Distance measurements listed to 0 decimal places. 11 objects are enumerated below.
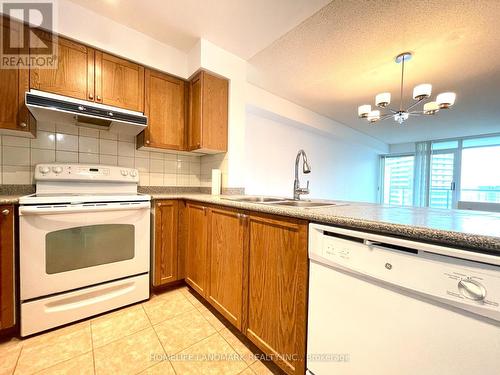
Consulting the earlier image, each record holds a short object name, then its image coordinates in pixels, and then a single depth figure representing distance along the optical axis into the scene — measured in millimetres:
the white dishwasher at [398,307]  524
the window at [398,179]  5965
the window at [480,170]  4652
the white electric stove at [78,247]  1284
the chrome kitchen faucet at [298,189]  1629
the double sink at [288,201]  1517
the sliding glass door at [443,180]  5172
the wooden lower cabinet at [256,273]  953
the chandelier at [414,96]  2006
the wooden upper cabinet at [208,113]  2064
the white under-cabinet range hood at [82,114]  1355
